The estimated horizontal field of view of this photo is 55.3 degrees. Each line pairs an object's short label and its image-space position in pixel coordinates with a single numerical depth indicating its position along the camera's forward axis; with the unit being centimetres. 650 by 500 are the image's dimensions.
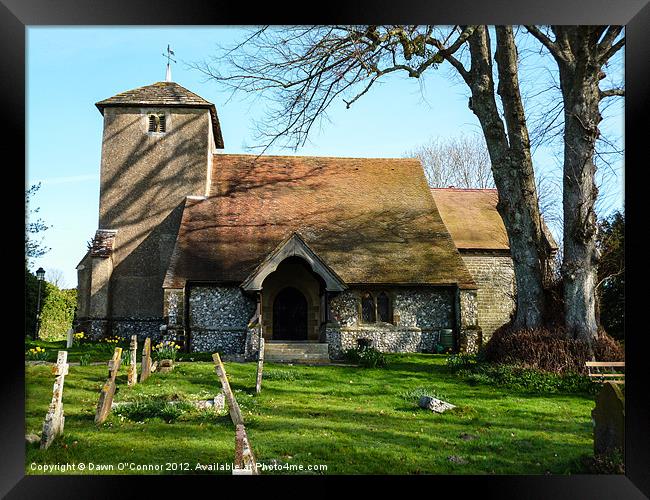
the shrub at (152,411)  802
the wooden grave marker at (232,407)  760
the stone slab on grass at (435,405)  879
